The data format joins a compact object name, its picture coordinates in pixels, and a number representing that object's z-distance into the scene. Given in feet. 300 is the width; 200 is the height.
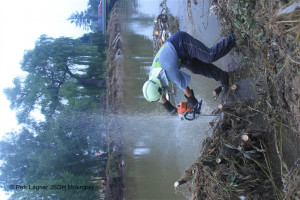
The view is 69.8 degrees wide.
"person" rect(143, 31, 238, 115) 8.99
